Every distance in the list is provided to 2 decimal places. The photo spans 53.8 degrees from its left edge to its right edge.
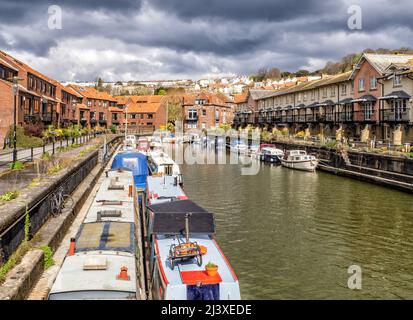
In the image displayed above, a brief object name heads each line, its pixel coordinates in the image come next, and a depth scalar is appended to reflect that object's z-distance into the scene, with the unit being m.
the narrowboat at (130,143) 62.88
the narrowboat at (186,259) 9.49
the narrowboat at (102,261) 7.91
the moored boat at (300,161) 45.59
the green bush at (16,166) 22.73
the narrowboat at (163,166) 33.50
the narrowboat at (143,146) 56.78
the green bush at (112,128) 102.56
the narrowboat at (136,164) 30.39
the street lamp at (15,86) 23.42
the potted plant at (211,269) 9.73
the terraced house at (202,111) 113.62
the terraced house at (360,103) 44.78
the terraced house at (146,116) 122.88
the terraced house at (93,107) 101.44
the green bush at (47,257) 11.65
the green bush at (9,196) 12.96
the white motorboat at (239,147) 68.25
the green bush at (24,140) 40.88
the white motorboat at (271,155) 54.38
